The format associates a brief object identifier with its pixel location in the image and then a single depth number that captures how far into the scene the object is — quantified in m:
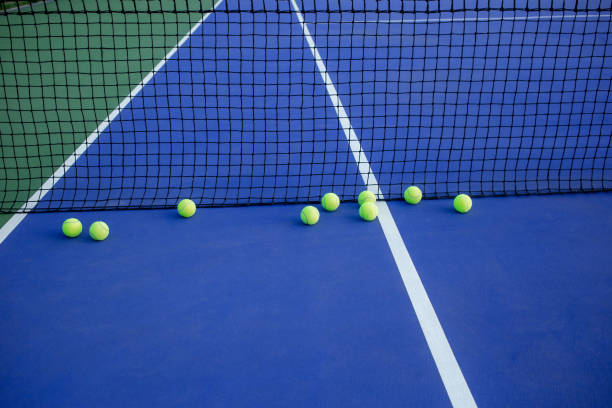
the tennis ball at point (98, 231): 4.23
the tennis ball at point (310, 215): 4.44
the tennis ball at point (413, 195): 4.73
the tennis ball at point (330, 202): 4.64
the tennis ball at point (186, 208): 4.56
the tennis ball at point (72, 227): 4.26
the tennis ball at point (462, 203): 4.61
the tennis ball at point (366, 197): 4.73
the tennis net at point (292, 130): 5.10
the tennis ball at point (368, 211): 4.47
